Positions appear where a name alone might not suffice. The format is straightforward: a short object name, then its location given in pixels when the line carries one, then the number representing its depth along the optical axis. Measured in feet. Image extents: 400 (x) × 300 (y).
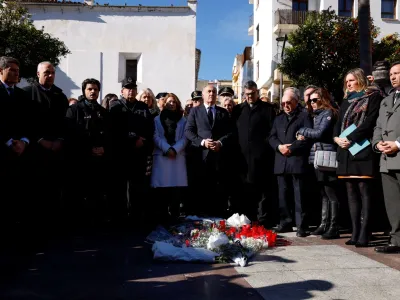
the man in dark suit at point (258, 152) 22.15
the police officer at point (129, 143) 21.99
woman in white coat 21.91
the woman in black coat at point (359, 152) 17.53
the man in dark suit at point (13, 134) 15.78
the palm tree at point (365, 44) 23.54
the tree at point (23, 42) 67.92
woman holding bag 19.49
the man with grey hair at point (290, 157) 20.06
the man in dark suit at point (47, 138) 17.29
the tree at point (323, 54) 76.48
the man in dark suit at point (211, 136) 22.29
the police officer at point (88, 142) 20.59
